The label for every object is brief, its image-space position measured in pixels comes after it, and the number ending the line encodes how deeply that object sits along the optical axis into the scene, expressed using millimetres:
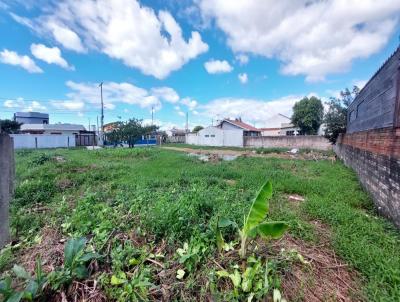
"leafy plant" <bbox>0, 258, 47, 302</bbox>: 1782
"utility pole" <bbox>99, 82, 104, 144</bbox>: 30250
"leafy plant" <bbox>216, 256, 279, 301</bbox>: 1999
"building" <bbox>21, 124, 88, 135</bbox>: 34878
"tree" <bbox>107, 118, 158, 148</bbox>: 27633
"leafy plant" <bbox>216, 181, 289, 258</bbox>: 2346
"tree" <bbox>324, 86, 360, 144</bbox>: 15973
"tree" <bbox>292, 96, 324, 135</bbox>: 30844
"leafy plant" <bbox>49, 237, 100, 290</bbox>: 2029
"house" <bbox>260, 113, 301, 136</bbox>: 38438
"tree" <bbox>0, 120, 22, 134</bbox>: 28734
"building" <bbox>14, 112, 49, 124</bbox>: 45938
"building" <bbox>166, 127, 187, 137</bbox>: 64738
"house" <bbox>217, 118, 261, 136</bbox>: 36375
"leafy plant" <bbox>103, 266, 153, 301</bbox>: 1976
